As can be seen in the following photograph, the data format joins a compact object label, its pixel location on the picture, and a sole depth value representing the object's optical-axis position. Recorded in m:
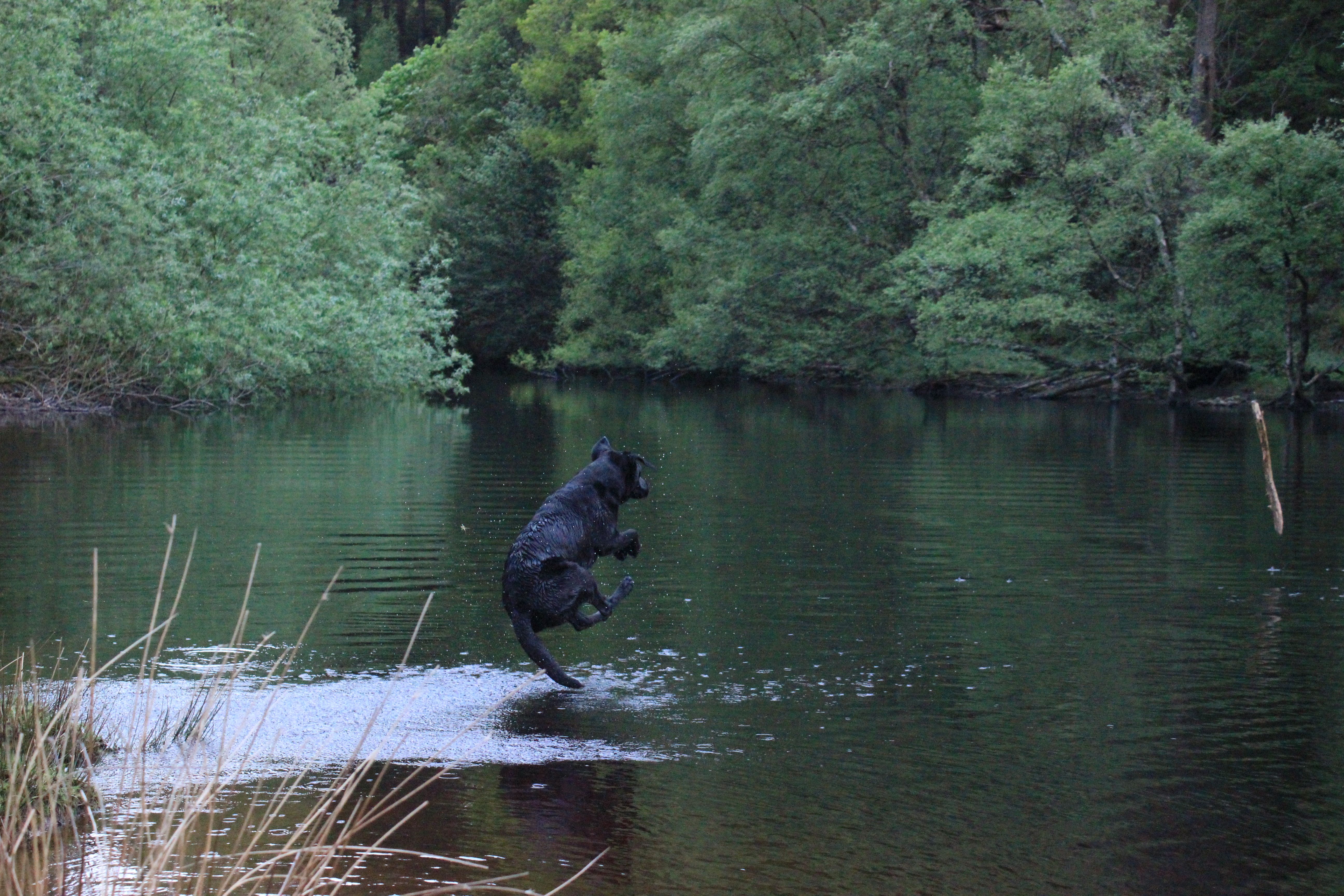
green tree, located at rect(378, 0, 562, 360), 66.06
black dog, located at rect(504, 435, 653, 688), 9.05
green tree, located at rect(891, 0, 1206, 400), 40.22
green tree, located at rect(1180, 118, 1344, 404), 36.09
